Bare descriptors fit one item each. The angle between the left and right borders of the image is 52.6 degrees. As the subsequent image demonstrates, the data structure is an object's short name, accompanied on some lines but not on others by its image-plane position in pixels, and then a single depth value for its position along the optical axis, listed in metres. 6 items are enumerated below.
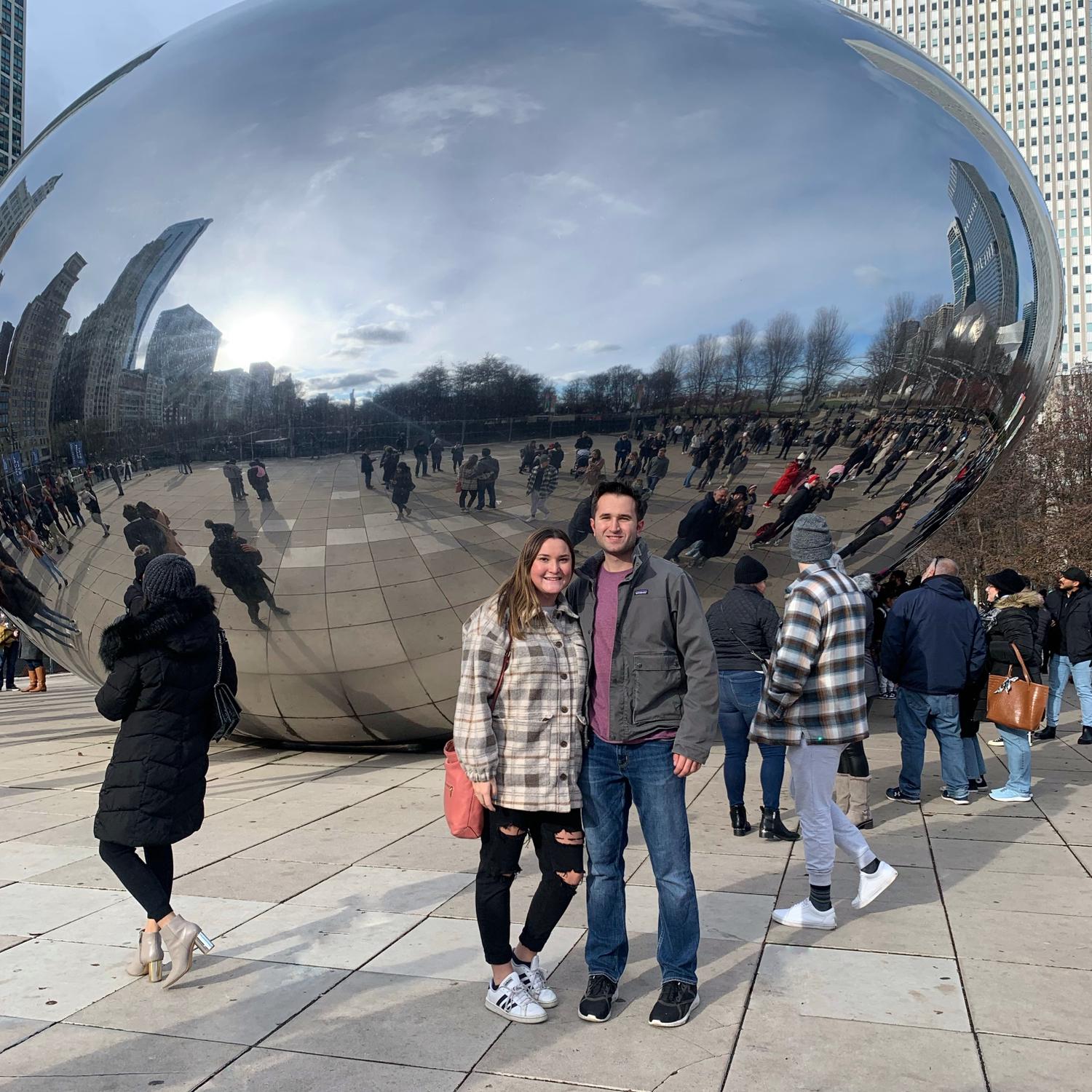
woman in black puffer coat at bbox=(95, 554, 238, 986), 3.95
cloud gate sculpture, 5.67
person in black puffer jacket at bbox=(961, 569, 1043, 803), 7.03
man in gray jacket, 3.63
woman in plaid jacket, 3.58
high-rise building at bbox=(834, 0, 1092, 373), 105.06
